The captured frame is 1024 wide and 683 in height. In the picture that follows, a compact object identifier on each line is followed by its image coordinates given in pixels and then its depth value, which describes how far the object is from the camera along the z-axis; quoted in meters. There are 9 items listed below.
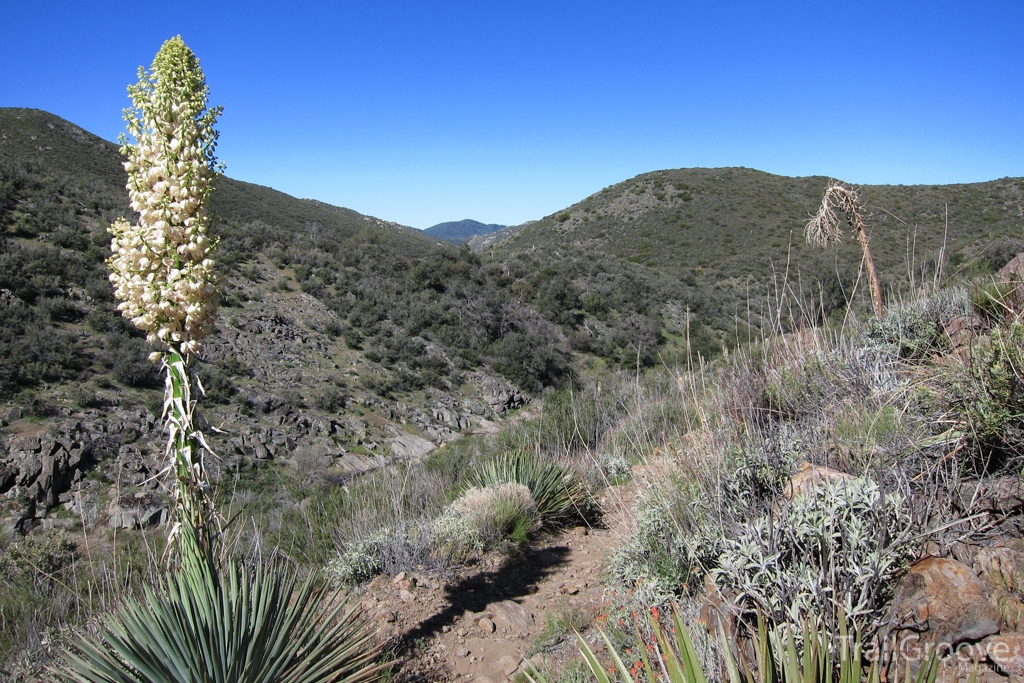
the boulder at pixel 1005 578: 2.14
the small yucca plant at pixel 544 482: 5.28
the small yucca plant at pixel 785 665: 1.73
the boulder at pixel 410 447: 10.24
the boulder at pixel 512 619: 3.61
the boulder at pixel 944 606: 2.12
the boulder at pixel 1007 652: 1.98
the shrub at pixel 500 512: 4.70
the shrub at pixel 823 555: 2.24
